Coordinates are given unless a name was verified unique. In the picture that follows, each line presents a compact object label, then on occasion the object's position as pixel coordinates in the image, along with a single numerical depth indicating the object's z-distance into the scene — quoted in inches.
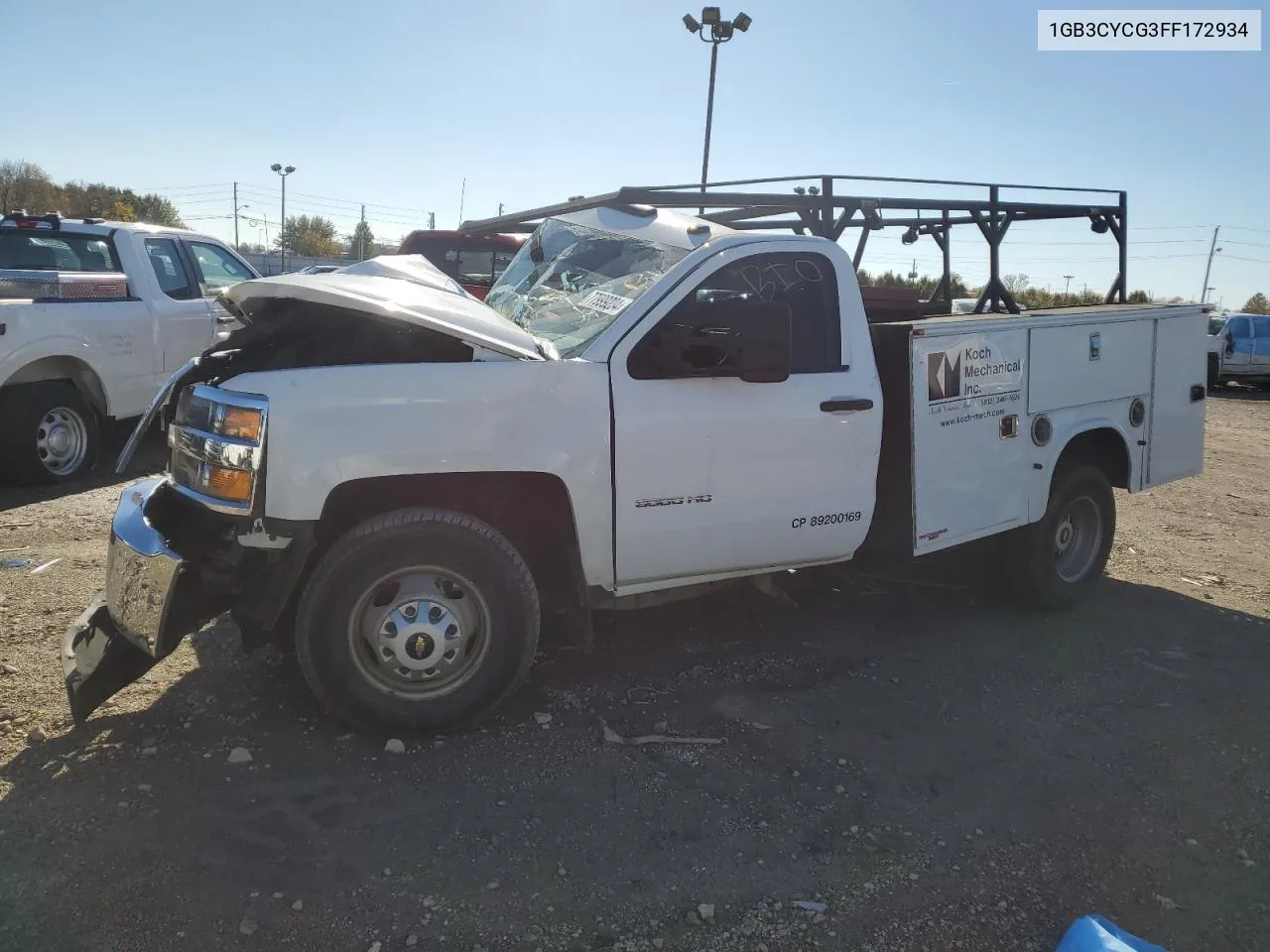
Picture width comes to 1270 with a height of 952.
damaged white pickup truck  135.3
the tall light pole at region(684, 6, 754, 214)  668.1
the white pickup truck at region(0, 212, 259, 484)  281.4
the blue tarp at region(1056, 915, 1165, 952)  99.2
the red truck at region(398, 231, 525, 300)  501.7
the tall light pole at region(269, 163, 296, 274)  2320.4
